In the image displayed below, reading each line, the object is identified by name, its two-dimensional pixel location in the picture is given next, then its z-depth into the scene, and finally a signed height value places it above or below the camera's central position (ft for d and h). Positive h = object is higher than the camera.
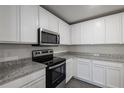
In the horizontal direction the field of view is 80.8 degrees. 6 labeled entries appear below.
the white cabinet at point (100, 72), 6.07 -2.52
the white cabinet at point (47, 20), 5.56 +2.22
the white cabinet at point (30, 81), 2.89 -1.63
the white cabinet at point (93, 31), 7.73 +1.67
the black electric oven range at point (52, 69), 4.74 -1.68
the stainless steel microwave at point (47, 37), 5.24 +0.76
